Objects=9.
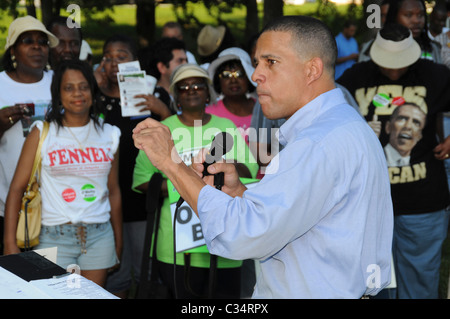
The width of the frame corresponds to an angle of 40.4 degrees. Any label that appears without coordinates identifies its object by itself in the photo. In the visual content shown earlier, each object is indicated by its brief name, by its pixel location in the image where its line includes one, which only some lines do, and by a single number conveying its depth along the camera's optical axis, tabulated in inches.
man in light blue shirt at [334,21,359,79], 416.8
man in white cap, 191.9
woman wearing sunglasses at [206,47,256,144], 213.8
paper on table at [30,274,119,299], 83.1
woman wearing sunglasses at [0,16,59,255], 183.2
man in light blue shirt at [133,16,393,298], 83.7
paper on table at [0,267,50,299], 81.0
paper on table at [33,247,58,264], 107.0
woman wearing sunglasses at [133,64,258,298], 177.6
